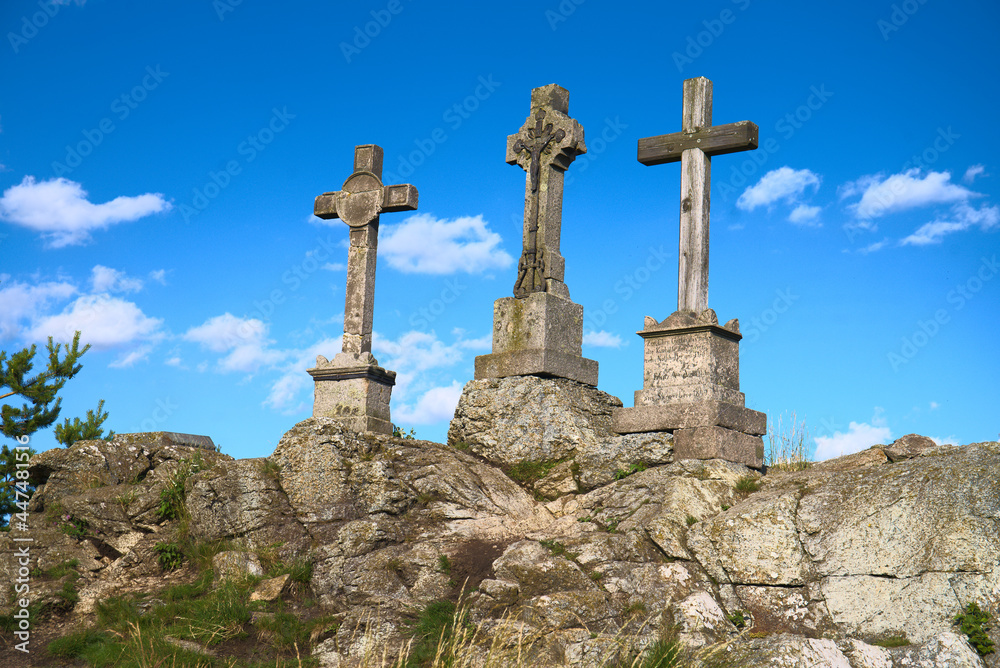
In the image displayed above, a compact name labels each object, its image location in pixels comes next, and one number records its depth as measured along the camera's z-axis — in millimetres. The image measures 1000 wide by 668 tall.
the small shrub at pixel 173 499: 9992
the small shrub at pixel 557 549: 8047
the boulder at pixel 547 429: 9808
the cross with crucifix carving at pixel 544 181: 11148
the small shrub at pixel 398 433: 12031
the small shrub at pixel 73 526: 9912
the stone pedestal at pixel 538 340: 10688
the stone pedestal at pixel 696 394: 9539
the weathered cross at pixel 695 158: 10211
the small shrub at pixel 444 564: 8297
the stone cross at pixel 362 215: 12016
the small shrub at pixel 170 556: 9531
